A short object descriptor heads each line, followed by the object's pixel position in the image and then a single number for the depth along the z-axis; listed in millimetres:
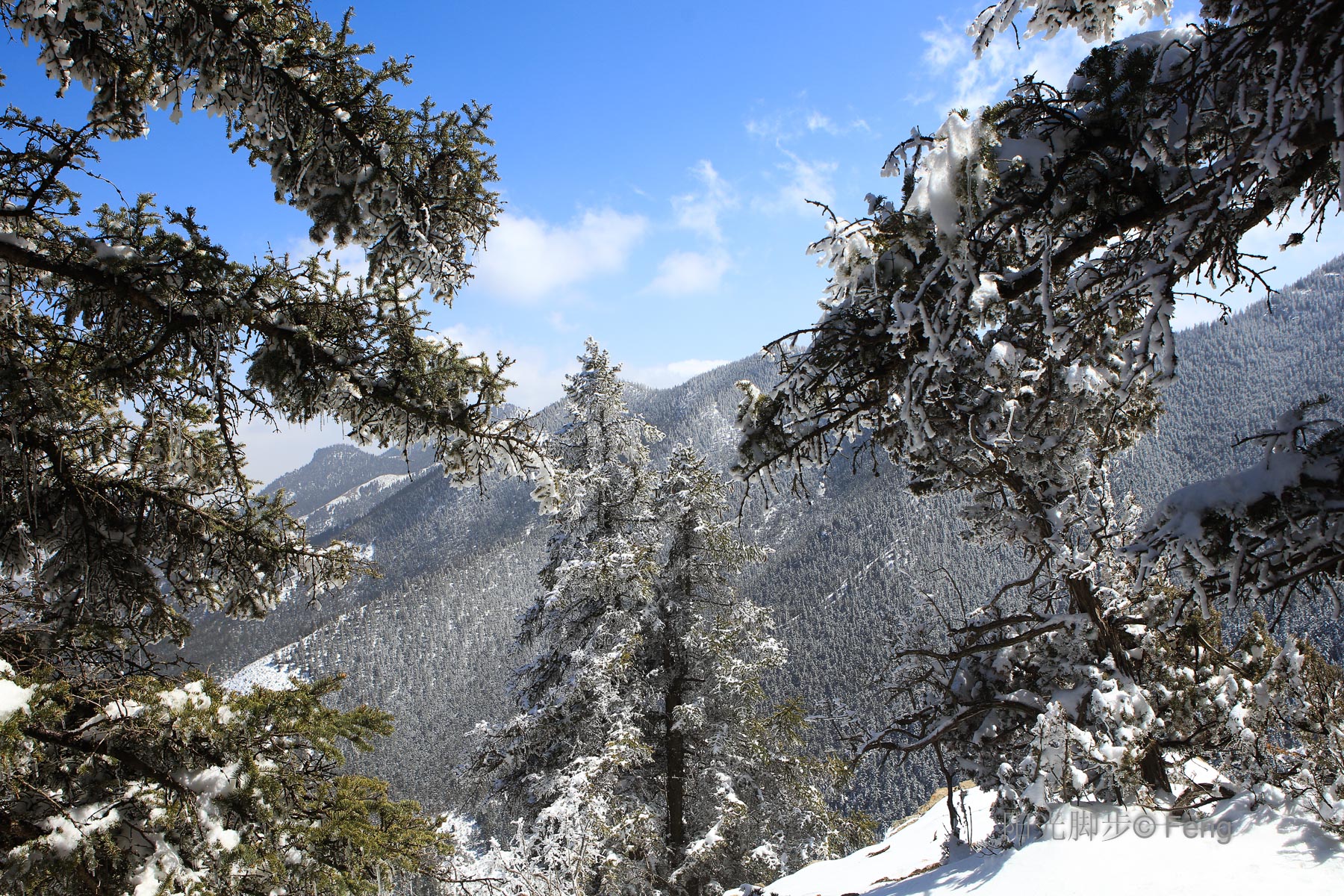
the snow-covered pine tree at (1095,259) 2363
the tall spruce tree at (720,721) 12281
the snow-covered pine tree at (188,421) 3094
